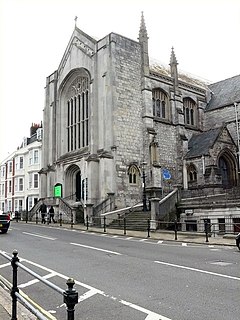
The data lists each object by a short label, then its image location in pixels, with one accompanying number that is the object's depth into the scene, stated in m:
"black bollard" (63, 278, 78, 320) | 2.55
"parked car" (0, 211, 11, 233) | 15.88
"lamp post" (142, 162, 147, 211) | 21.61
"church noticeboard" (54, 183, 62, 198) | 29.44
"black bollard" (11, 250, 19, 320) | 3.75
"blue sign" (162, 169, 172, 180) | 28.26
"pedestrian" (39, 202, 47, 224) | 25.66
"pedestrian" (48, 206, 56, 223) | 25.17
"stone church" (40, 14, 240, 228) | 25.60
